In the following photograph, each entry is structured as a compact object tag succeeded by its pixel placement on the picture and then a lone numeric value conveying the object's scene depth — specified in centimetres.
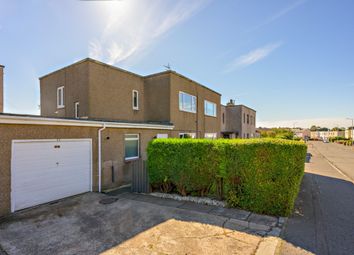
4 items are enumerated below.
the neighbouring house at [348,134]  6628
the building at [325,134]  9094
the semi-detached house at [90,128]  627
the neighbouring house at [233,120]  2825
